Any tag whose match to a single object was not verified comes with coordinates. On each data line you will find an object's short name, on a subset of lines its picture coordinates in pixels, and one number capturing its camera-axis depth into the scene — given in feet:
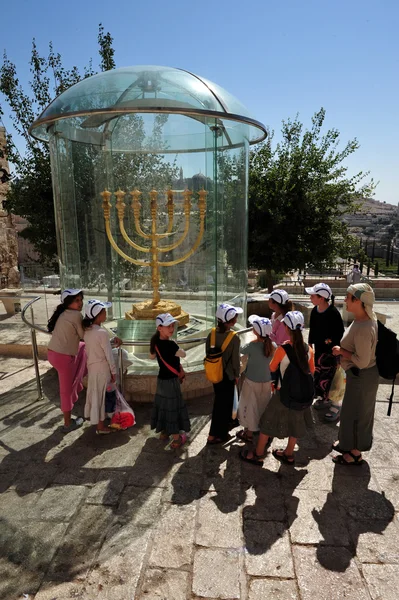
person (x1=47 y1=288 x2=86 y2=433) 10.11
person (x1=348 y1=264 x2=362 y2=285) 26.11
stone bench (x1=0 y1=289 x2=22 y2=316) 23.00
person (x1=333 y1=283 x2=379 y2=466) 8.47
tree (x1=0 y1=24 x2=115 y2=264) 20.71
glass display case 12.57
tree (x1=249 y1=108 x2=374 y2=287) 22.85
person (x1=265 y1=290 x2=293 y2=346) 10.66
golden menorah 13.92
